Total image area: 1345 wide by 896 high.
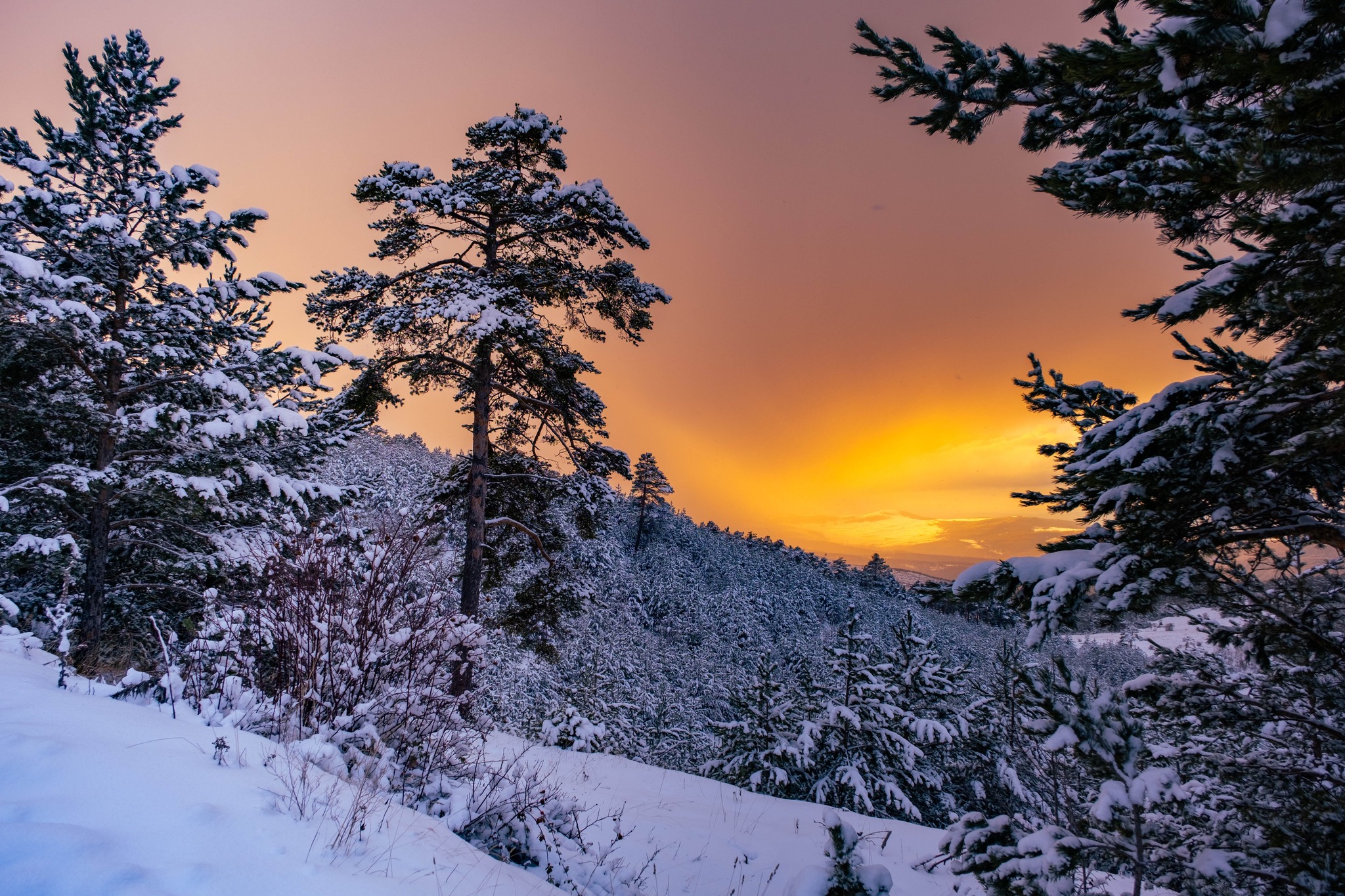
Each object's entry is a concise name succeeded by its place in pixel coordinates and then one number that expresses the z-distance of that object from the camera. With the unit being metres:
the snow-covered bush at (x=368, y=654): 3.67
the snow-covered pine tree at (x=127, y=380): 7.11
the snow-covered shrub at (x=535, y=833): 3.26
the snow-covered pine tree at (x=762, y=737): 12.48
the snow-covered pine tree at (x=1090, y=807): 2.39
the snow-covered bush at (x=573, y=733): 9.93
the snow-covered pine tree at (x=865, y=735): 11.49
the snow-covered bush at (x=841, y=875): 2.29
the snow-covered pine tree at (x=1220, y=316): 2.23
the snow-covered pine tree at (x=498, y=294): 8.15
